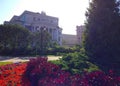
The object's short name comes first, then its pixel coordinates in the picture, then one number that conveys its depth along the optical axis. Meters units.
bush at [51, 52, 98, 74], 4.28
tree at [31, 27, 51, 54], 20.05
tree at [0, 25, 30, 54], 18.57
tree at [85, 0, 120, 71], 5.99
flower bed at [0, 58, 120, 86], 2.45
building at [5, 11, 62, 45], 26.71
